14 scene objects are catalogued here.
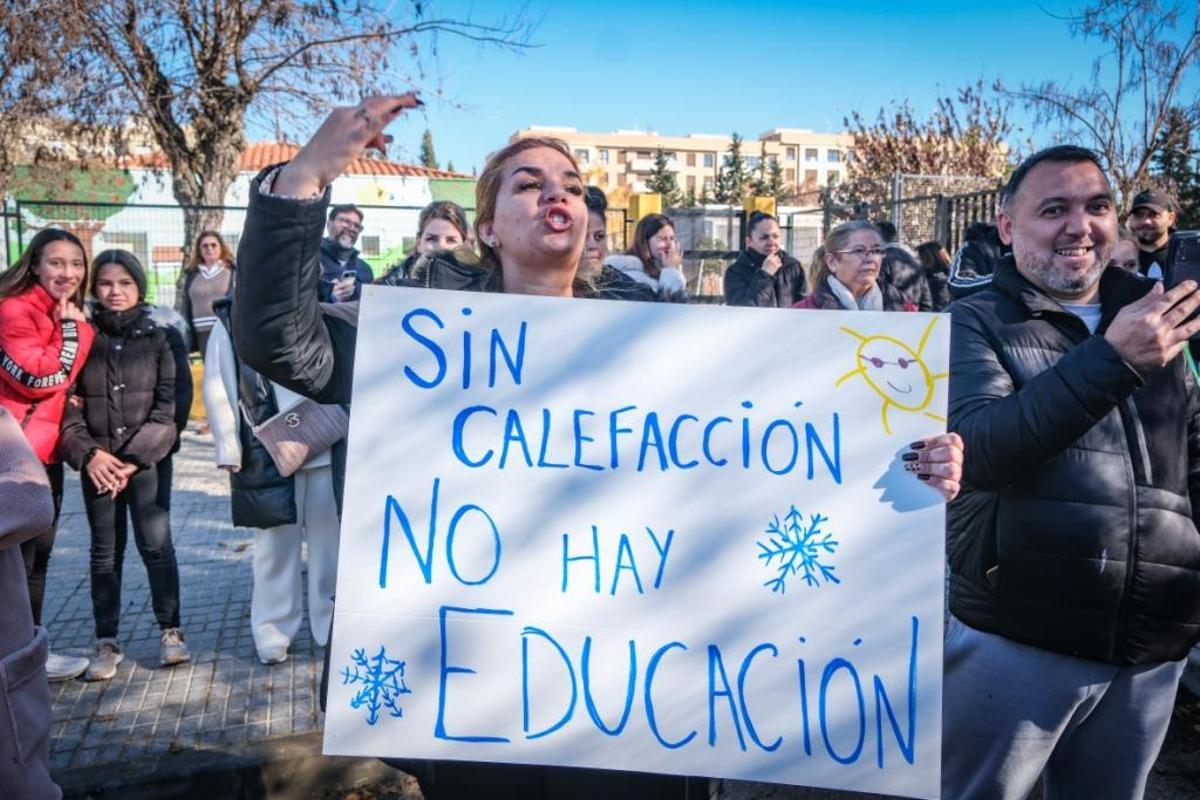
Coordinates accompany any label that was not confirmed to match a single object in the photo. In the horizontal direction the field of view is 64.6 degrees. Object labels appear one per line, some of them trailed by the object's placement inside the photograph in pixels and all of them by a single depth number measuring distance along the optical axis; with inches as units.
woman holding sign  58.6
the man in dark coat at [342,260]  178.7
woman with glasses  190.4
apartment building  4635.8
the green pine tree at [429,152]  3200.3
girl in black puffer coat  164.1
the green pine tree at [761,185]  2244.1
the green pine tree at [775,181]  2566.4
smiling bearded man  79.3
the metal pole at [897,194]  472.7
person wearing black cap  229.7
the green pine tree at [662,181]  2498.6
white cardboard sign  65.6
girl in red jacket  152.3
